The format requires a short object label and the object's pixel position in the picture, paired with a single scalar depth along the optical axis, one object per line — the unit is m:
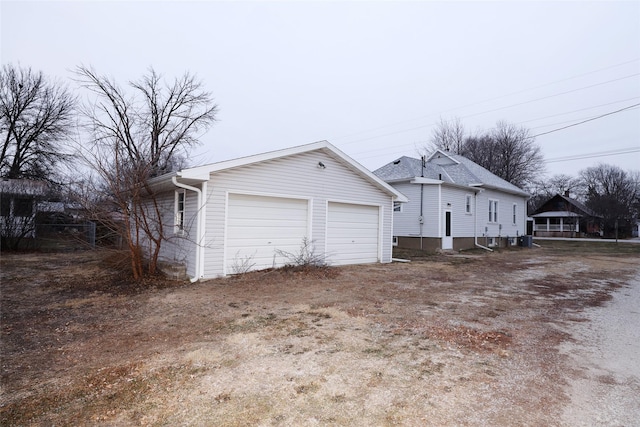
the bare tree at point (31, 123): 19.17
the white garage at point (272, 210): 8.51
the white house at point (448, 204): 17.70
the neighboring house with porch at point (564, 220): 40.34
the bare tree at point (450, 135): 39.22
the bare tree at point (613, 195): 36.28
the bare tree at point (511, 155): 37.72
